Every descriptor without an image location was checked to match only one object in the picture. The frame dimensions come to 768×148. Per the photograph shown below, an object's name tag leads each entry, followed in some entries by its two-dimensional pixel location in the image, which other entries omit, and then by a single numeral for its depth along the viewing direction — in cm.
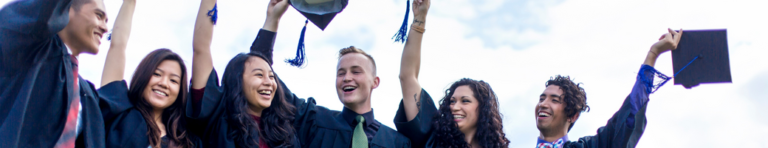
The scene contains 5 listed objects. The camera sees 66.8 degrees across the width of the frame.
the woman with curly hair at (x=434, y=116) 422
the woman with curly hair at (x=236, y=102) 364
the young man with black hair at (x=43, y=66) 228
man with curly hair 408
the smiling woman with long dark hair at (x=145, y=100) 334
